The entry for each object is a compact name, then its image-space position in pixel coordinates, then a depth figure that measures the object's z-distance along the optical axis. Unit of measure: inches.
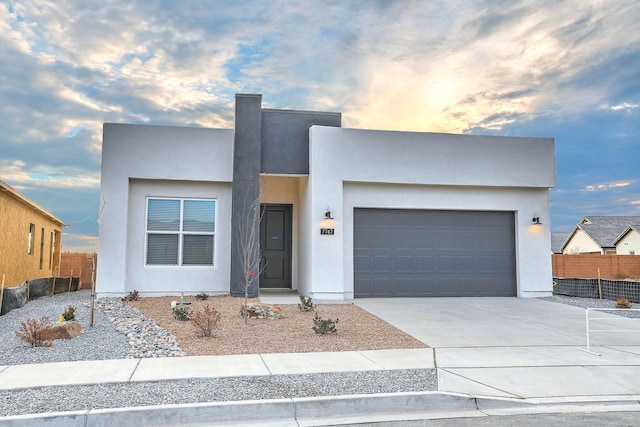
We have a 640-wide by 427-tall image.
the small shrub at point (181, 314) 386.3
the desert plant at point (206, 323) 326.6
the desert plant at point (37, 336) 294.0
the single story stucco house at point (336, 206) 526.3
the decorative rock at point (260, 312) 398.3
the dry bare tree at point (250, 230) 518.9
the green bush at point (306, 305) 433.7
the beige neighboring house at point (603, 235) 1593.3
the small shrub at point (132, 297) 502.6
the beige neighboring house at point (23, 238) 604.1
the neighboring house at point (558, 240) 2060.0
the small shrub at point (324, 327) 335.6
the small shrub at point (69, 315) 389.1
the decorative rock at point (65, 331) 314.8
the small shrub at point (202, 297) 506.0
